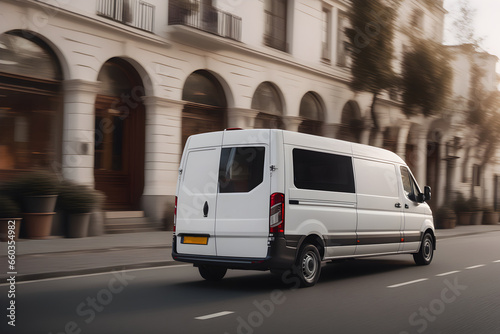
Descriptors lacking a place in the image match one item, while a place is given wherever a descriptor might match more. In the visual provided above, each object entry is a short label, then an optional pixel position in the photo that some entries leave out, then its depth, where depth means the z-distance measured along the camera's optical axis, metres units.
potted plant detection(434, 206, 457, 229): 26.48
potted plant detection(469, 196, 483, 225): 30.42
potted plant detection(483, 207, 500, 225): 31.55
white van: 8.02
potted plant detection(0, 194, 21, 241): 12.74
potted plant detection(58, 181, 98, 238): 14.43
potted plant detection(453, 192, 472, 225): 30.20
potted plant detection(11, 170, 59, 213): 13.50
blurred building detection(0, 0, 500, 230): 15.02
